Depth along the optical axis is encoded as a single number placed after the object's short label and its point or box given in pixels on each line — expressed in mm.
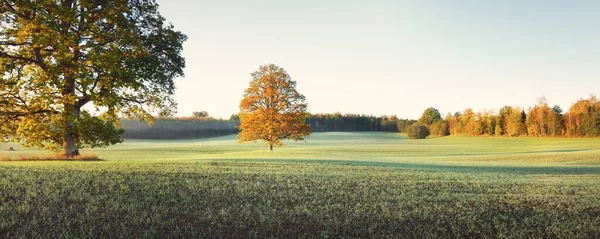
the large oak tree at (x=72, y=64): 18750
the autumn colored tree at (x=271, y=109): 39906
